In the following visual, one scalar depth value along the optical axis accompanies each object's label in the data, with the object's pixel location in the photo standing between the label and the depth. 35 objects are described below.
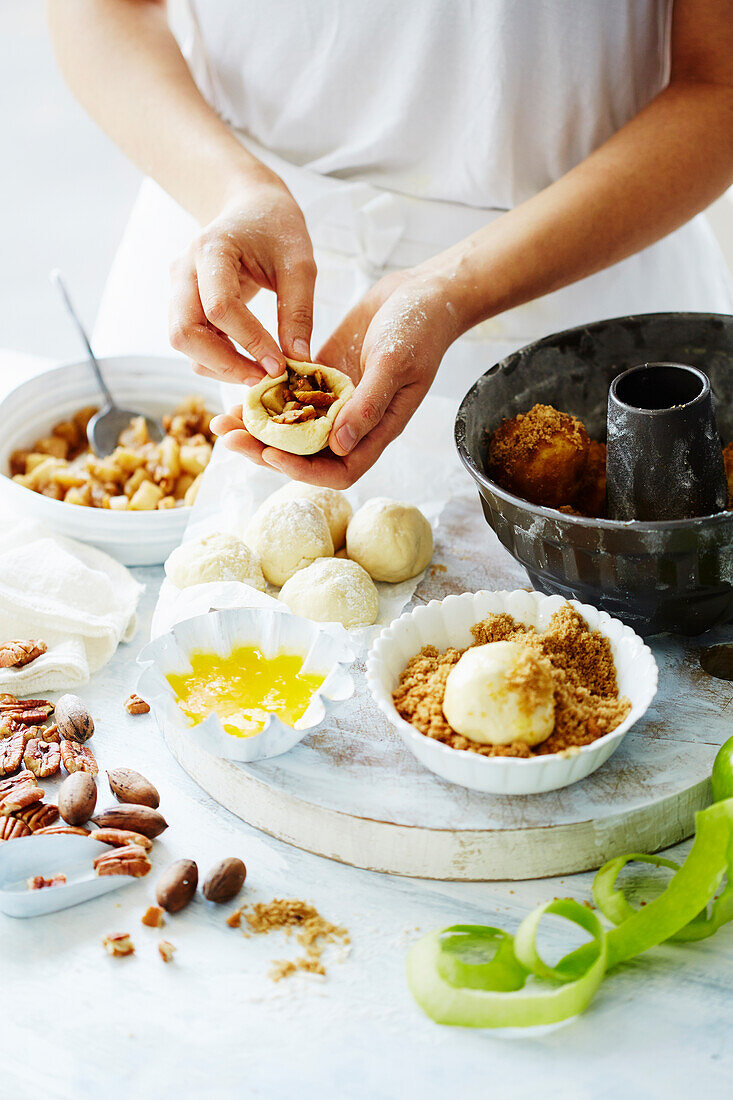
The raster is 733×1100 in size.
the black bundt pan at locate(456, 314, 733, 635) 1.13
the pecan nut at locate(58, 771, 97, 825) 1.12
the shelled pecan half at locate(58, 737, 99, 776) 1.18
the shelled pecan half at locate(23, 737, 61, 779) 1.18
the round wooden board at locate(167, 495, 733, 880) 1.06
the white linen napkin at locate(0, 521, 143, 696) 1.31
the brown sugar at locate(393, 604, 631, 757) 1.05
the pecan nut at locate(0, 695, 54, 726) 1.26
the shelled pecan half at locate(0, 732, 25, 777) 1.19
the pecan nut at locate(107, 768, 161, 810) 1.14
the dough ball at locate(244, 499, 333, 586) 1.38
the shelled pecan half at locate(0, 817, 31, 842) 1.08
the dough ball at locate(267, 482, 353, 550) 1.47
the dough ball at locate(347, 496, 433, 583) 1.37
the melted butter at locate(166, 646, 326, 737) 1.14
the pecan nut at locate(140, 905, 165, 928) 1.02
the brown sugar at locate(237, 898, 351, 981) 0.98
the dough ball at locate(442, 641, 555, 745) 1.02
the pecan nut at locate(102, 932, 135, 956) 0.99
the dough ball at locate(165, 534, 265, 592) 1.35
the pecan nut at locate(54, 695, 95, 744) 1.23
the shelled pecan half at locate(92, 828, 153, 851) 1.09
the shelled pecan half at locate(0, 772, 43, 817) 1.12
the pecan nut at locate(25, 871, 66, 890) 1.03
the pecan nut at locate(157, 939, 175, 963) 0.99
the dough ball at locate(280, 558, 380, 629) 1.30
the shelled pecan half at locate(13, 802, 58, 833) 1.11
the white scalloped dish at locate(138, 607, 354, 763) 1.09
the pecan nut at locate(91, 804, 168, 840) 1.11
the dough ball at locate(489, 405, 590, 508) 1.31
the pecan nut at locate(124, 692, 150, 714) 1.29
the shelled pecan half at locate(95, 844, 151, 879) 1.05
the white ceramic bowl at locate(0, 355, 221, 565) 1.52
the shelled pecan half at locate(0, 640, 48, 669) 1.30
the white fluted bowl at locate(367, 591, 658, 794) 1.02
